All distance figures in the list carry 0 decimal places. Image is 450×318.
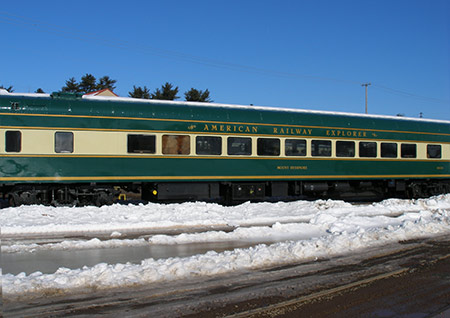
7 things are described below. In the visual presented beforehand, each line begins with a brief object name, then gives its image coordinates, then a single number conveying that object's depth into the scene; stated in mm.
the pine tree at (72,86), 62322
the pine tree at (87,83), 63969
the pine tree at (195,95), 52762
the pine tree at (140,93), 57131
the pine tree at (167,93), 53953
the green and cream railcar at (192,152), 14703
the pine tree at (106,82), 65419
